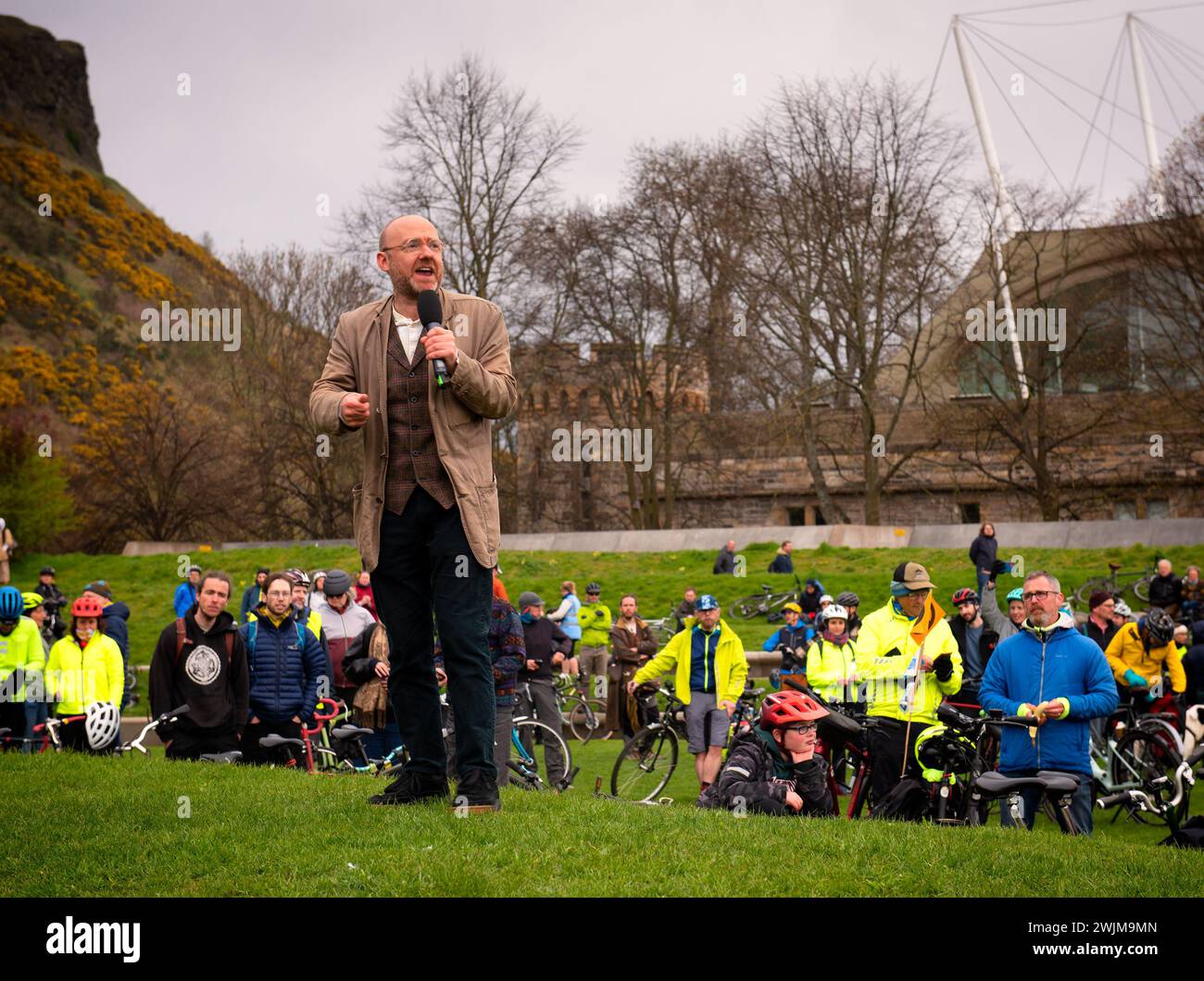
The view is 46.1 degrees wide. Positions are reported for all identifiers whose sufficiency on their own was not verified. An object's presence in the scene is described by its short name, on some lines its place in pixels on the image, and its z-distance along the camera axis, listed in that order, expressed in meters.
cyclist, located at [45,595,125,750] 11.65
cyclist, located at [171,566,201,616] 20.80
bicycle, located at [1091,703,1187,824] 13.37
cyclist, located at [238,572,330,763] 11.63
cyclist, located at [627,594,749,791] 14.77
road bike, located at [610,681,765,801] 14.80
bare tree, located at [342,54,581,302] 47.47
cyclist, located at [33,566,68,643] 23.59
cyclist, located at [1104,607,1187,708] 15.64
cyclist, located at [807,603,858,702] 13.84
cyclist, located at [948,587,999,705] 16.80
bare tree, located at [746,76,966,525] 44.31
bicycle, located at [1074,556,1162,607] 28.69
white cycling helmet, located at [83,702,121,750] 10.73
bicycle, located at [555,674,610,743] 21.84
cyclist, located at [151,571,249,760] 10.52
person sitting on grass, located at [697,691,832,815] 8.73
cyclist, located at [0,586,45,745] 12.09
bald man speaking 5.68
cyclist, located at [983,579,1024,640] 18.80
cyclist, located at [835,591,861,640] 18.19
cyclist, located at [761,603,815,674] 19.64
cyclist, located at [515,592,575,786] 15.82
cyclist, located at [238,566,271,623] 18.05
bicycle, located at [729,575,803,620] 31.00
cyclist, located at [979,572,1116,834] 8.84
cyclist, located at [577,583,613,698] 24.02
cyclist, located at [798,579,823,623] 26.61
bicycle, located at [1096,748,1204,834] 11.42
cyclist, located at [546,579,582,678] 23.77
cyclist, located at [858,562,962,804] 10.69
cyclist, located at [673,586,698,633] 23.69
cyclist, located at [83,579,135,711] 18.78
